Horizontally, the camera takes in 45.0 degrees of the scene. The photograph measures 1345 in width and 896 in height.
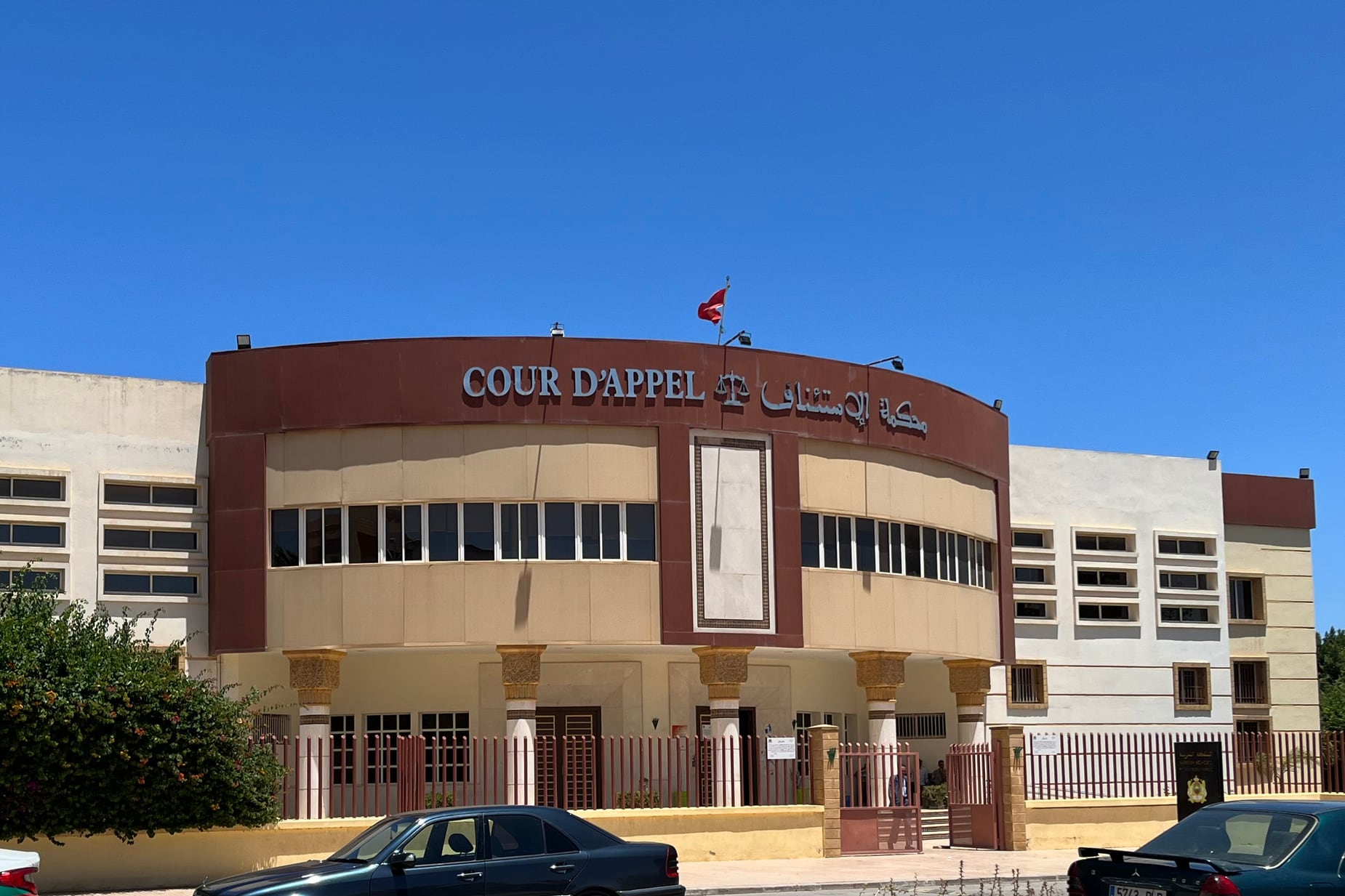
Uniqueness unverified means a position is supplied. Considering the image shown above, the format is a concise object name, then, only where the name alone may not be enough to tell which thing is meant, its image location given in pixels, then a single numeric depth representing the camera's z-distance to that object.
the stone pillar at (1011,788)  29.52
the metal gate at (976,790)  29.80
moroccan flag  33.56
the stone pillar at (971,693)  37.34
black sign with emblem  26.25
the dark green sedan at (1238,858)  11.59
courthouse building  30.84
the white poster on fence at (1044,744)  29.94
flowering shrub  21.81
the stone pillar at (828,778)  27.67
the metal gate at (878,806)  28.09
